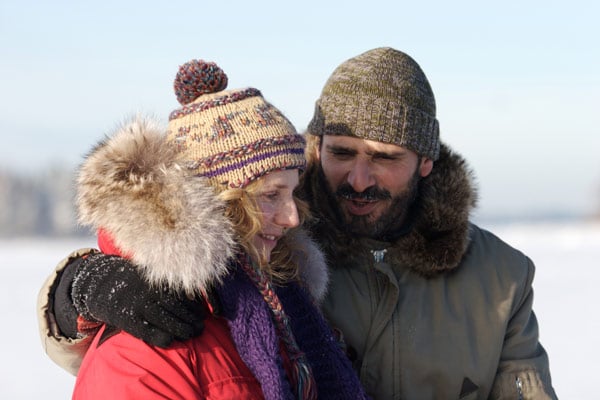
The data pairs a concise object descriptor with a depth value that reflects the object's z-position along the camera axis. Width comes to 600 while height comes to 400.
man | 2.42
